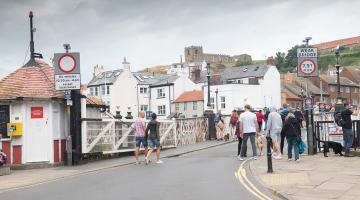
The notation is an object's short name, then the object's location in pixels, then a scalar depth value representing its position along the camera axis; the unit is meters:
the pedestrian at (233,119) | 27.59
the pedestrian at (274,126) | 17.14
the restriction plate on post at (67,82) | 18.95
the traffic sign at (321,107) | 39.88
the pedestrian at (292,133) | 16.55
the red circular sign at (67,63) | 19.16
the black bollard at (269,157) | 13.64
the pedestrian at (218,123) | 30.41
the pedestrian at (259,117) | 25.84
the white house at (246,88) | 69.00
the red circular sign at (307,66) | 17.47
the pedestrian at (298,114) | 20.09
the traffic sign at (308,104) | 17.88
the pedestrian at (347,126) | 16.86
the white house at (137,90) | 77.50
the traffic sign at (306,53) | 17.65
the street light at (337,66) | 20.33
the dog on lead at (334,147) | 17.69
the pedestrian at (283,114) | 18.51
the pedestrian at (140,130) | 18.86
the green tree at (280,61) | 150.50
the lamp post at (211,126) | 31.14
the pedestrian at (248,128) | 18.11
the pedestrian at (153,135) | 18.29
